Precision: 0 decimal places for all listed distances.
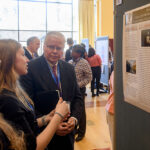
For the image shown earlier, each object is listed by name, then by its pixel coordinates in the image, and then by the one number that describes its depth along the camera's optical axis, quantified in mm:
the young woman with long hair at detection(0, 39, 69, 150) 1015
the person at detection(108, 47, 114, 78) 6106
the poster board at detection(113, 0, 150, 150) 1127
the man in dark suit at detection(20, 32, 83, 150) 1579
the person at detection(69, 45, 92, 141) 3242
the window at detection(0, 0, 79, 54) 9567
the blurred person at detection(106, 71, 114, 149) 1605
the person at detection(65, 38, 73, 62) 5453
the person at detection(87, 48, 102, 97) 6031
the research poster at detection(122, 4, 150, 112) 1038
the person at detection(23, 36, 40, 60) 3791
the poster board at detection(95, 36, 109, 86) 6193
